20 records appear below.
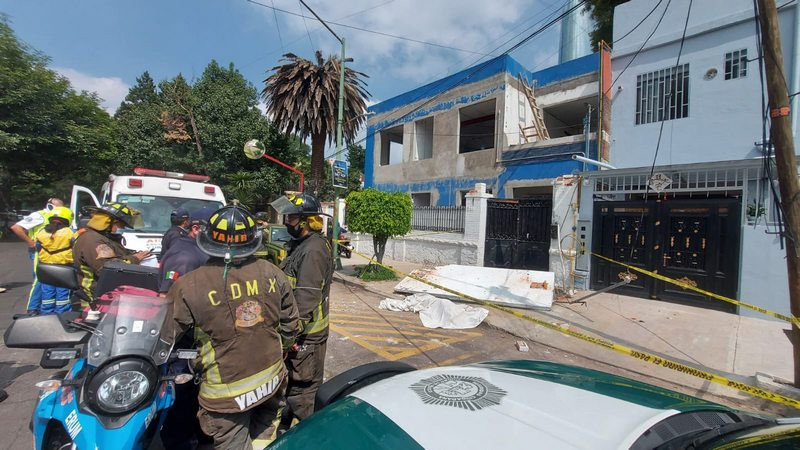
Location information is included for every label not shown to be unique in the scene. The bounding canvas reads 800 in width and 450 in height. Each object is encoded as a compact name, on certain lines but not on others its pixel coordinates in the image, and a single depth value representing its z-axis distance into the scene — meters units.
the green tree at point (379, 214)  9.89
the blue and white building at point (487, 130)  12.90
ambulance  5.80
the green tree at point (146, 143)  21.05
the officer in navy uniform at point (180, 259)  3.20
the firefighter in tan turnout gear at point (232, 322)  1.96
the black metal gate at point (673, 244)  7.20
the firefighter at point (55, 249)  4.75
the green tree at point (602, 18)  14.97
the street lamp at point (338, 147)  9.90
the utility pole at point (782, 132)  3.63
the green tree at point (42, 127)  16.81
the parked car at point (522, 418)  1.30
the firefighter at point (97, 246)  3.61
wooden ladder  14.05
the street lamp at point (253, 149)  13.28
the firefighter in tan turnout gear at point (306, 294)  3.02
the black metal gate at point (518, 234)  9.73
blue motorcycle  1.62
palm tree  17.64
